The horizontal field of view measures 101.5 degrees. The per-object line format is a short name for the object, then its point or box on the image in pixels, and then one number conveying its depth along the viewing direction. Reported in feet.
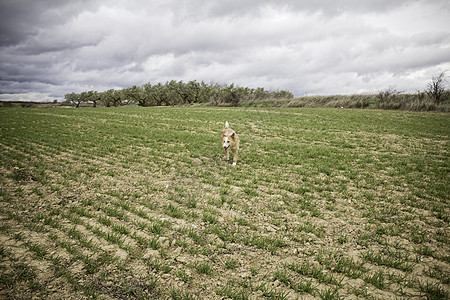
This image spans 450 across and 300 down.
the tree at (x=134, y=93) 241.35
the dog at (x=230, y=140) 26.17
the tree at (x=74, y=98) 273.75
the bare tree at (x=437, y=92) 93.64
